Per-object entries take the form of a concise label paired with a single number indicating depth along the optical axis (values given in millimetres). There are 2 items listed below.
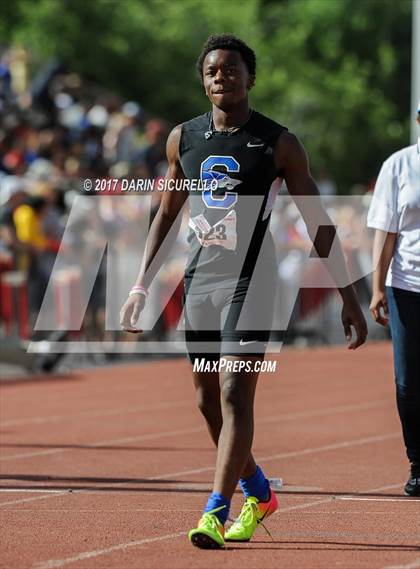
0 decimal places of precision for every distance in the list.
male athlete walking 13789
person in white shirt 17016
